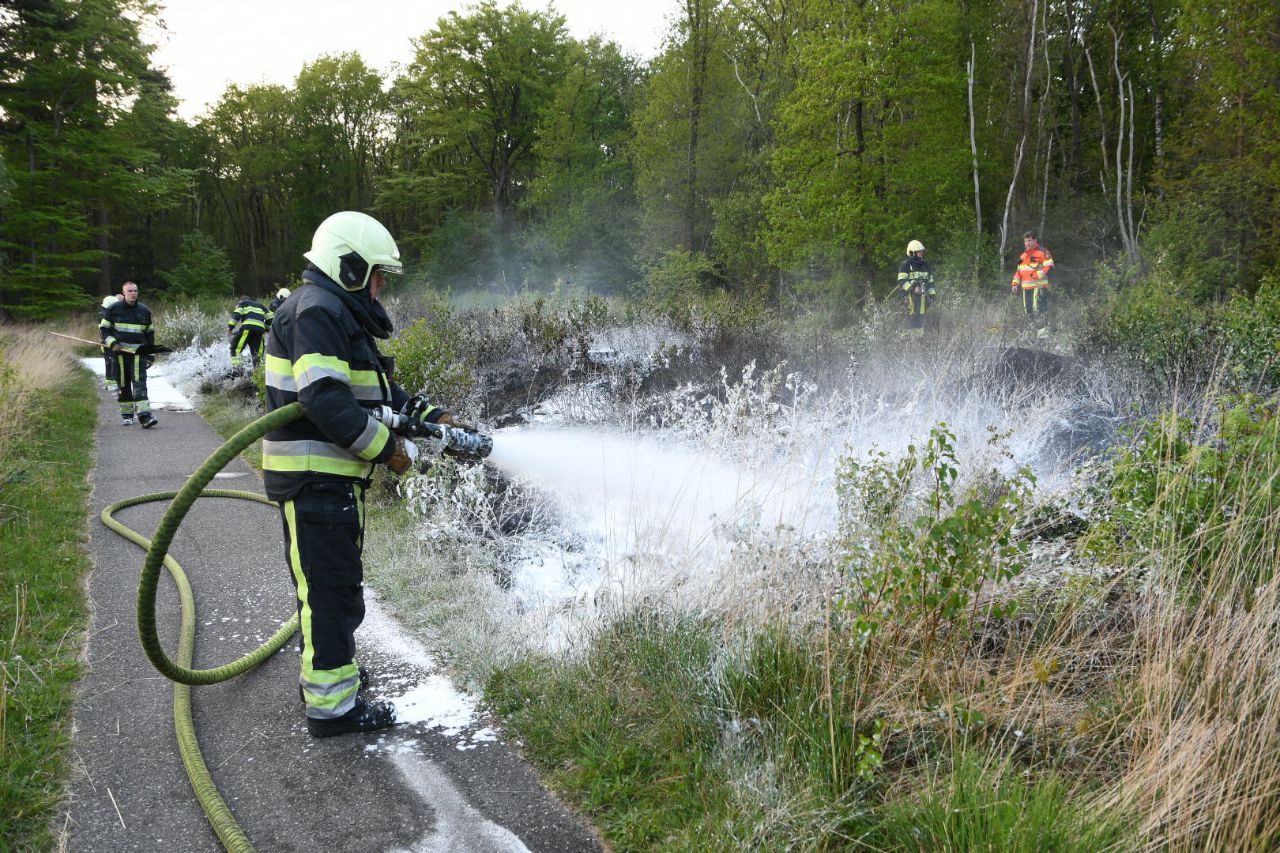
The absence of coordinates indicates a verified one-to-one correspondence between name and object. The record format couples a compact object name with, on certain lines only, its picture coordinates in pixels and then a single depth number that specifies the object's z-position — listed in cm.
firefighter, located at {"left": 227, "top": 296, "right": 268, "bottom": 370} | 1103
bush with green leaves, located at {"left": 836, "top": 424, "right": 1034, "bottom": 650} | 259
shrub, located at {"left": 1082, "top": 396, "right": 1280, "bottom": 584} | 272
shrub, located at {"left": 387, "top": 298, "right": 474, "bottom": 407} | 755
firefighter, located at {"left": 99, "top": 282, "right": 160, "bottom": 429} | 1035
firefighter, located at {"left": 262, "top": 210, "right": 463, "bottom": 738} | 303
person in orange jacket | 1278
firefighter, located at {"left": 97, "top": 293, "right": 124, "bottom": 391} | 1282
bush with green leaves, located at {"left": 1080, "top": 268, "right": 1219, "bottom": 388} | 681
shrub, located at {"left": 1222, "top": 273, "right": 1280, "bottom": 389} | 593
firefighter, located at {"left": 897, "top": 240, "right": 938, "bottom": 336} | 1324
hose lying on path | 263
